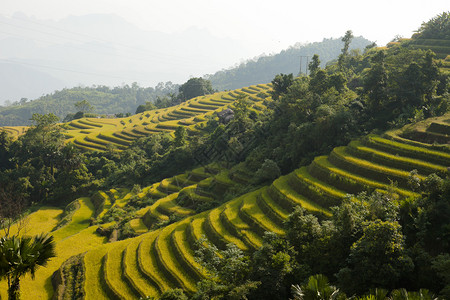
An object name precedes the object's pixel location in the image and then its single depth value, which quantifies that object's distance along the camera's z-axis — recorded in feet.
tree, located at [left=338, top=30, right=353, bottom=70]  227.16
